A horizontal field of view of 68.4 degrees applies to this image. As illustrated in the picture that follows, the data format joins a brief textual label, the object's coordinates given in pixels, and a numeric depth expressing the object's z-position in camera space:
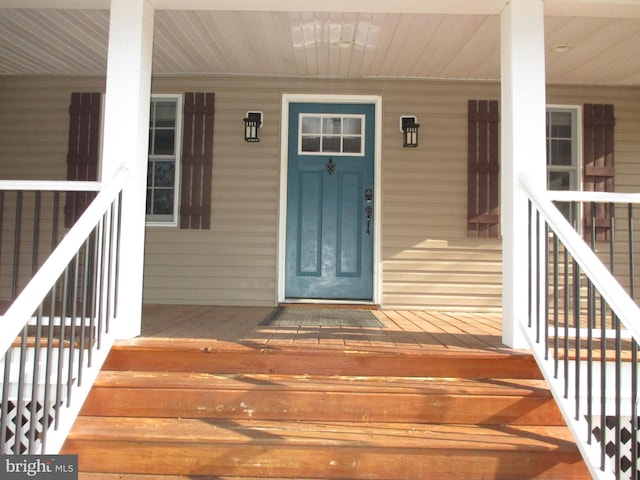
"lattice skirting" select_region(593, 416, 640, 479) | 2.35
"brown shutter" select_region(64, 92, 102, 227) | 4.59
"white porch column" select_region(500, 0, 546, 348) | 2.61
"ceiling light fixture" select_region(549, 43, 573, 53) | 3.82
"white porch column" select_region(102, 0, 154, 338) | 2.63
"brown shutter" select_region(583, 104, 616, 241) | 4.58
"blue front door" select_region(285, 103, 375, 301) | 4.62
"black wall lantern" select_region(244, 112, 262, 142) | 4.52
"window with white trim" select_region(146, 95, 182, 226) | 4.63
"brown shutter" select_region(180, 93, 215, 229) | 4.57
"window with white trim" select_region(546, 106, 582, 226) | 4.66
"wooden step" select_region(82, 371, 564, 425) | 2.12
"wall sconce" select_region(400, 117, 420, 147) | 4.50
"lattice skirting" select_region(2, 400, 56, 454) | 2.29
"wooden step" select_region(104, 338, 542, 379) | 2.34
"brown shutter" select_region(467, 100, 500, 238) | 4.56
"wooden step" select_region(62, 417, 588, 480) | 1.89
